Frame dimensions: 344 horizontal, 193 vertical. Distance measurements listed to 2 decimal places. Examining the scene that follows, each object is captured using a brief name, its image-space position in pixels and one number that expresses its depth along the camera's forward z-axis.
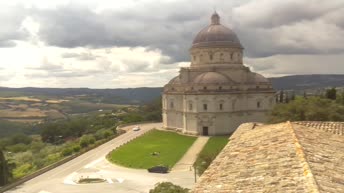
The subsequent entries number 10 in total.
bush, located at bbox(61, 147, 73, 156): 61.69
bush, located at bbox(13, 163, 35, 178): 50.45
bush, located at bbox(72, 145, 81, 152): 63.16
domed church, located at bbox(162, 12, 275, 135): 73.50
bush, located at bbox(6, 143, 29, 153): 81.75
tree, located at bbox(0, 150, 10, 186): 43.25
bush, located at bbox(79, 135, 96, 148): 67.21
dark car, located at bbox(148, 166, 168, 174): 46.22
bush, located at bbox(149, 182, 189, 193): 25.92
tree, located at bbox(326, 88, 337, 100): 69.19
